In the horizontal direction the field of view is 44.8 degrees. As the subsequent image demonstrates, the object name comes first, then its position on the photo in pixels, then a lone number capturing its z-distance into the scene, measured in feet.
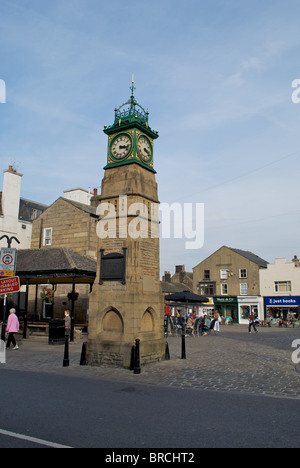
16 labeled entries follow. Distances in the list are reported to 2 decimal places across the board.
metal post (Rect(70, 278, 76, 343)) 59.38
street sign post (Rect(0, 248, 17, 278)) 42.40
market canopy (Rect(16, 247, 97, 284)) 63.05
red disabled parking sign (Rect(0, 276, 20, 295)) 39.96
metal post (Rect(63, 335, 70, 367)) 36.22
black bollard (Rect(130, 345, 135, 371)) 34.19
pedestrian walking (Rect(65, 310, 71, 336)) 55.32
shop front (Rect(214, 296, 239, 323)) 154.92
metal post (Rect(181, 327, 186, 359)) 41.03
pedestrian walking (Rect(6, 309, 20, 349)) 47.93
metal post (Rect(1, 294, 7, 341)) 48.45
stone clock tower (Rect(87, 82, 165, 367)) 36.73
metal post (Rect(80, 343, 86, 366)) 37.55
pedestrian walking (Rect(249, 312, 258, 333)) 88.59
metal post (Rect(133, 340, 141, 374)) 32.81
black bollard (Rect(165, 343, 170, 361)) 40.43
